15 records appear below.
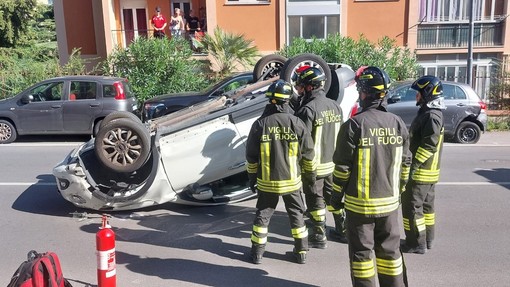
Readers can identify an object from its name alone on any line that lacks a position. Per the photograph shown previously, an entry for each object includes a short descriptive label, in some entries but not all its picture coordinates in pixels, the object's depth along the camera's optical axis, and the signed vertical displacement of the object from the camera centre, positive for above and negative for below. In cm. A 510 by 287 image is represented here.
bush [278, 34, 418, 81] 1538 -22
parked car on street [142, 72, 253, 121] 1181 -117
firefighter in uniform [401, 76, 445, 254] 492 -118
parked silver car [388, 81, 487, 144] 1160 -152
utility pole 1654 -41
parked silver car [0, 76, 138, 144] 1184 -123
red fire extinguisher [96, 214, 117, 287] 390 -161
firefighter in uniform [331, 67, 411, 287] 382 -104
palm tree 1686 -3
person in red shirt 1947 +107
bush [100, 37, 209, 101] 1488 -49
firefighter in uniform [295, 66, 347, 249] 524 -89
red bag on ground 340 -151
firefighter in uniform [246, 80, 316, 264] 481 -112
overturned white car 597 -132
